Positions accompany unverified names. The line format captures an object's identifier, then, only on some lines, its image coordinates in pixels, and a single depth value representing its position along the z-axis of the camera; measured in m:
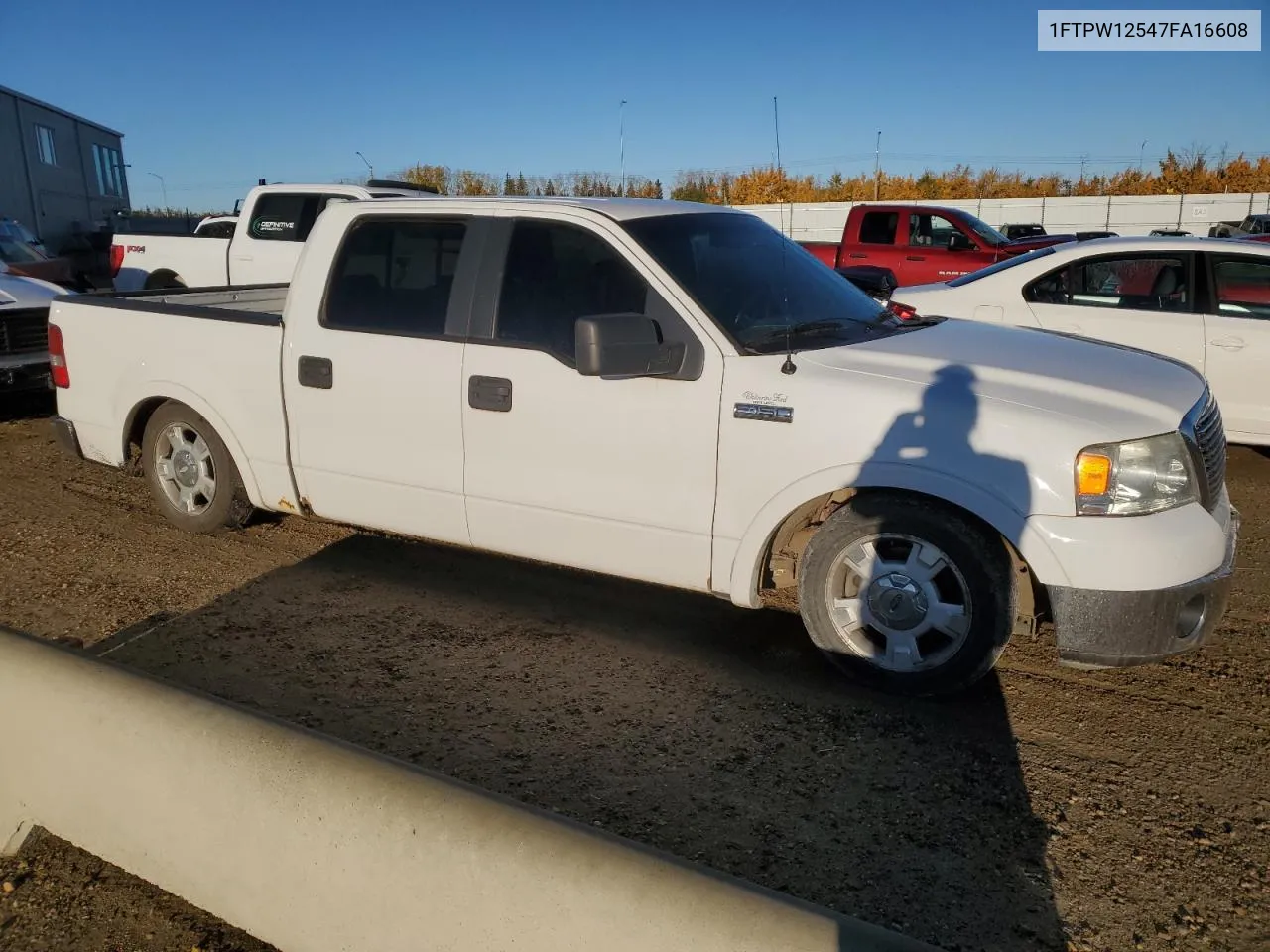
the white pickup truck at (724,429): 3.57
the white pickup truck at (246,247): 11.21
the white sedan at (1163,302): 6.97
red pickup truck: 13.75
